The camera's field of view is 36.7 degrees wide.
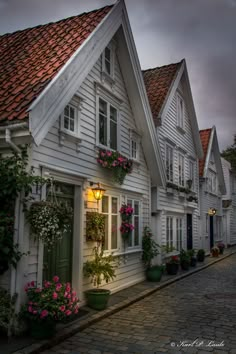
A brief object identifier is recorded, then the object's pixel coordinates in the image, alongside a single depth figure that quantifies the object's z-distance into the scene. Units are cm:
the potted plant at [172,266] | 1304
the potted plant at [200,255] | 1740
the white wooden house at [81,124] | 603
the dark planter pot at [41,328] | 554
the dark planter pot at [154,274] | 1157
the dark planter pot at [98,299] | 759
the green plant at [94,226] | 821
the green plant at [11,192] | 558
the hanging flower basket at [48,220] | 590
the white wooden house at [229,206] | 2741
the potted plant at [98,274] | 761
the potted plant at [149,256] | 1160
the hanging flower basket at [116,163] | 888
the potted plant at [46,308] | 551
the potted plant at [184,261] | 1437
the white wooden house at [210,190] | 2081
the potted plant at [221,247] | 2167
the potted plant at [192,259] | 1532
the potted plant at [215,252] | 2011
